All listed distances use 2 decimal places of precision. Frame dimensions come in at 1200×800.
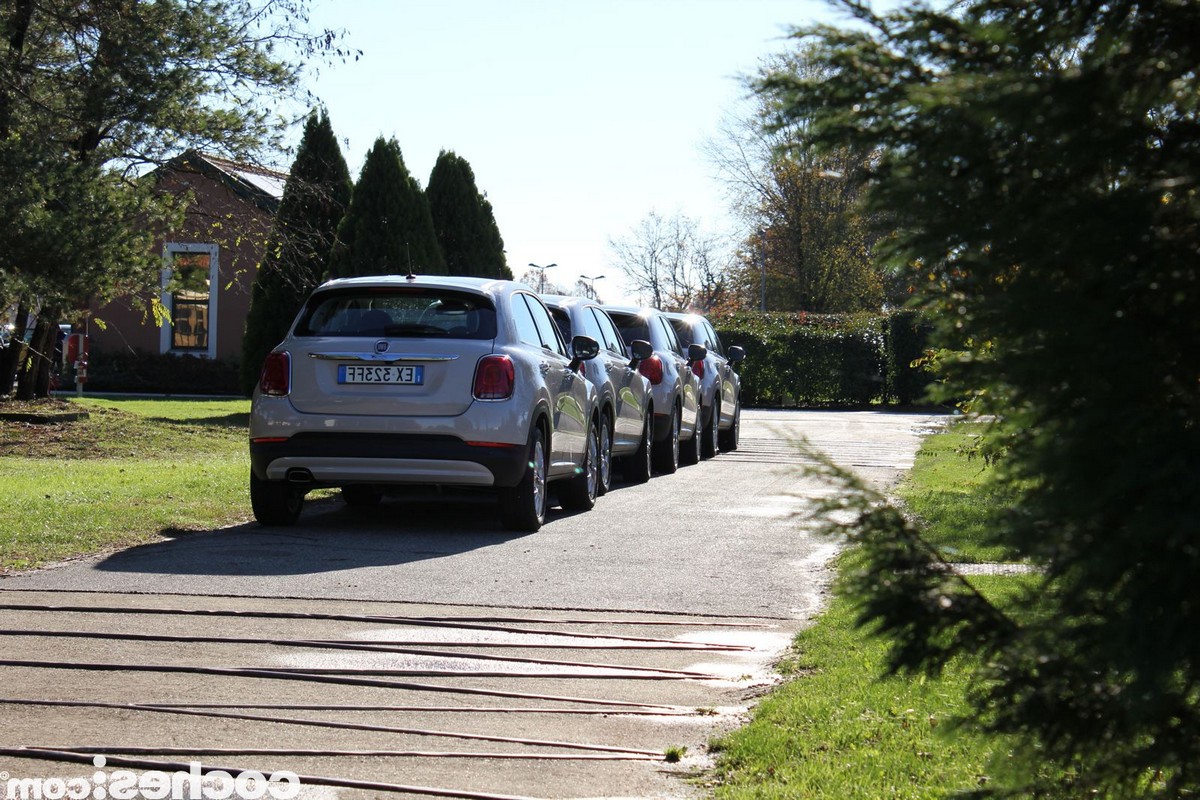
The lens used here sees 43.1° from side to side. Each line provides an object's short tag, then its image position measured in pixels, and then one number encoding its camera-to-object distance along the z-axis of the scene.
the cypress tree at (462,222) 30.62
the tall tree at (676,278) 80.62
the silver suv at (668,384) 16.69
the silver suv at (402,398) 10.27
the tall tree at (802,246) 61.25
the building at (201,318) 38.34
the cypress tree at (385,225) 25.92
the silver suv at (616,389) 13.71
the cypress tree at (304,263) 28.09
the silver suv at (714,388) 19.89
